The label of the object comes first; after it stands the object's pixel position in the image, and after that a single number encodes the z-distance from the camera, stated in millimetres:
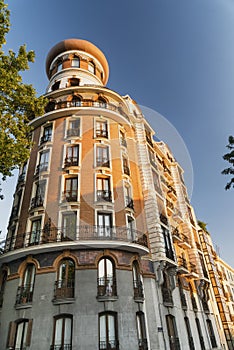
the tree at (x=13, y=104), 14039
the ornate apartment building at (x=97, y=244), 14188
